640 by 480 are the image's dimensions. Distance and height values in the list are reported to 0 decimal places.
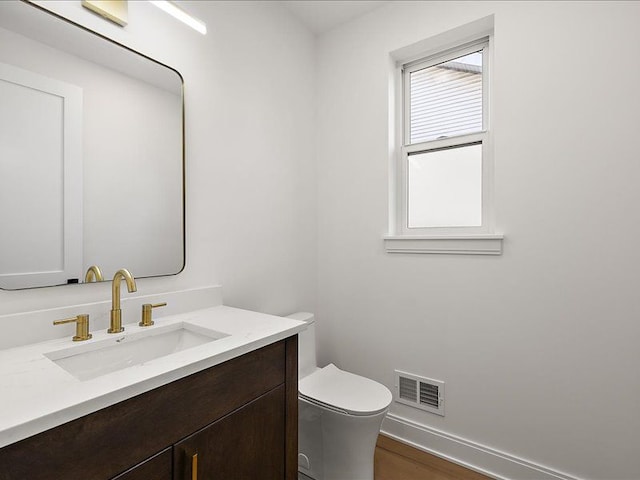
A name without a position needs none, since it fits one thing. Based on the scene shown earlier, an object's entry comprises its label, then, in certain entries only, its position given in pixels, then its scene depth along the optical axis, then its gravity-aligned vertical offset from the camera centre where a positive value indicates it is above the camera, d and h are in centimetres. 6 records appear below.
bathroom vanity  62 -41
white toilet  146 -85
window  183 +54
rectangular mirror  103 +30
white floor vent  184 -88
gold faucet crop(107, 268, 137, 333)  113 -24
